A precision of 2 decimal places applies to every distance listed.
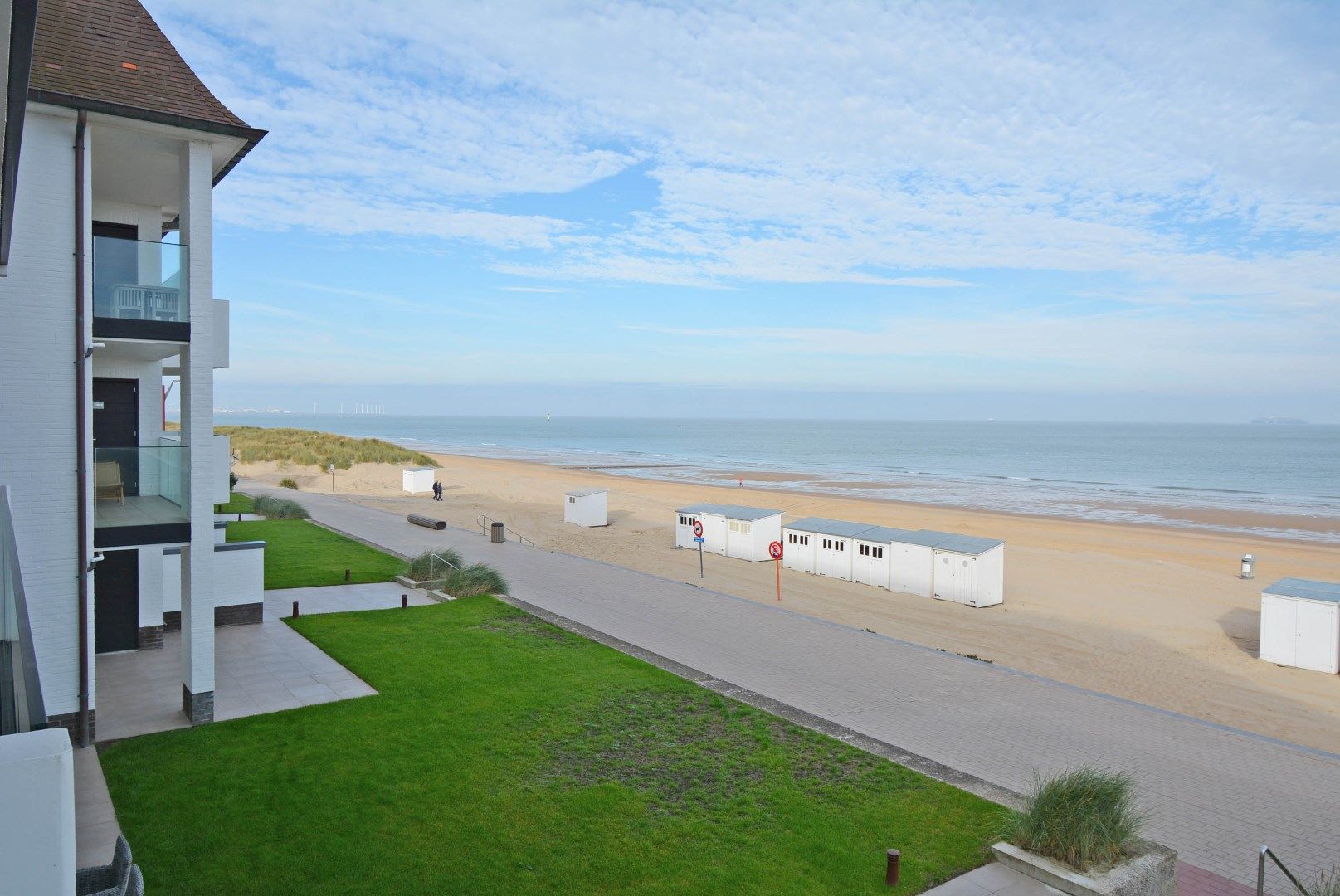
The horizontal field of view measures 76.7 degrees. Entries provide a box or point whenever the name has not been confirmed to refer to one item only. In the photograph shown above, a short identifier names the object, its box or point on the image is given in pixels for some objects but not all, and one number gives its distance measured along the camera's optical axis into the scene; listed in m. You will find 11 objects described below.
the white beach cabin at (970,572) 22.44
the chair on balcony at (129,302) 10.79
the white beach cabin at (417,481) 48.22
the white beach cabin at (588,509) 36.84
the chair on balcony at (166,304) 10.95
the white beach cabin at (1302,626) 17.05
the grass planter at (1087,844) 7.50
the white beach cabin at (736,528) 27.84
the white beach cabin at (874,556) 24.17
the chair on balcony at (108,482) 11.70
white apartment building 10.05
